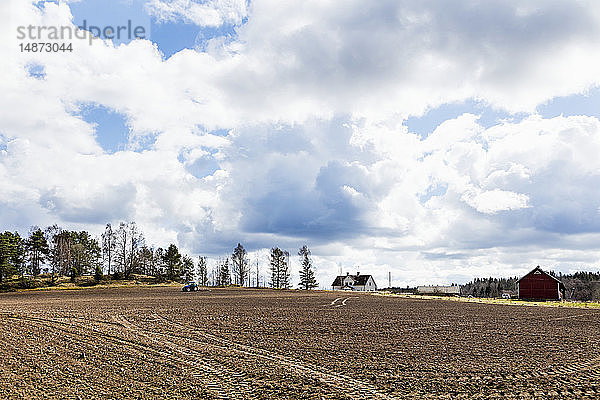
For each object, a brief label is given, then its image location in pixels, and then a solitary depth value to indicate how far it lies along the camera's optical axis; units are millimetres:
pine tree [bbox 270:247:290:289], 149125
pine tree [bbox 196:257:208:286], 161500
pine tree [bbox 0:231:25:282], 103438
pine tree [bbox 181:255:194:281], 147662
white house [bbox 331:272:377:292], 159500
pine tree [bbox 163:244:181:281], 126812
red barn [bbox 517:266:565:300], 92688
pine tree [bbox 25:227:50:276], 127812
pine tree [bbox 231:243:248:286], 149750
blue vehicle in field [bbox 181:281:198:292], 90750
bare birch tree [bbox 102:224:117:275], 137000
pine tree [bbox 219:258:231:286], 165500
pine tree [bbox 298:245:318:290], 152875
